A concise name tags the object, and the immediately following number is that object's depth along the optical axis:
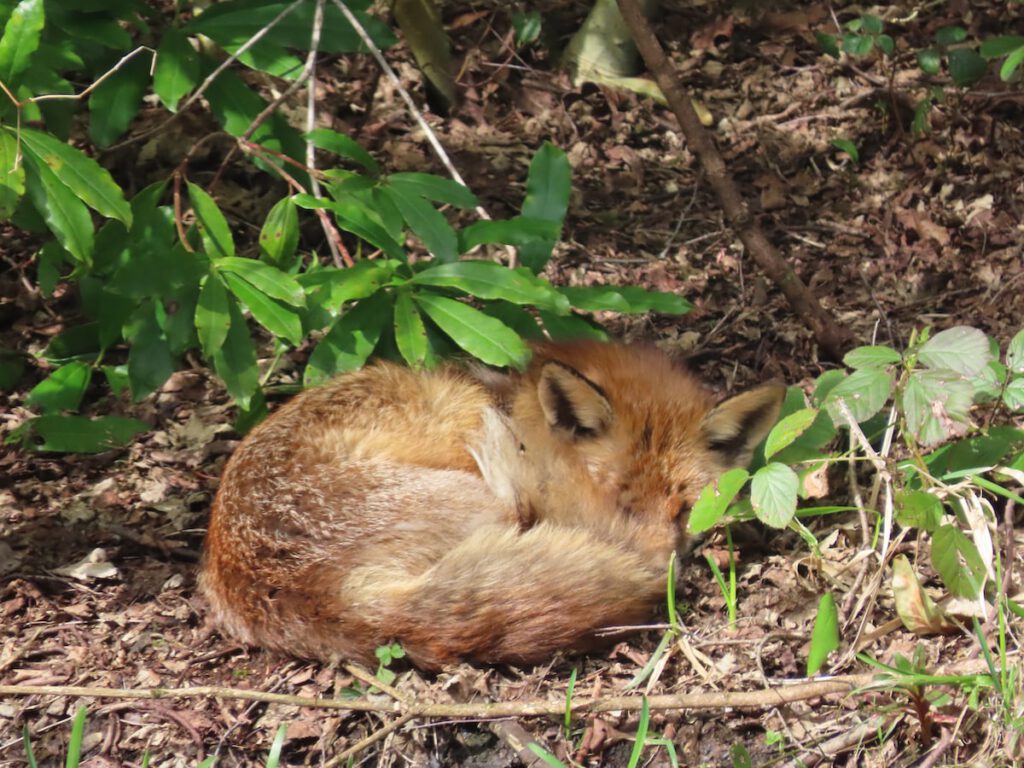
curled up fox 6.00
